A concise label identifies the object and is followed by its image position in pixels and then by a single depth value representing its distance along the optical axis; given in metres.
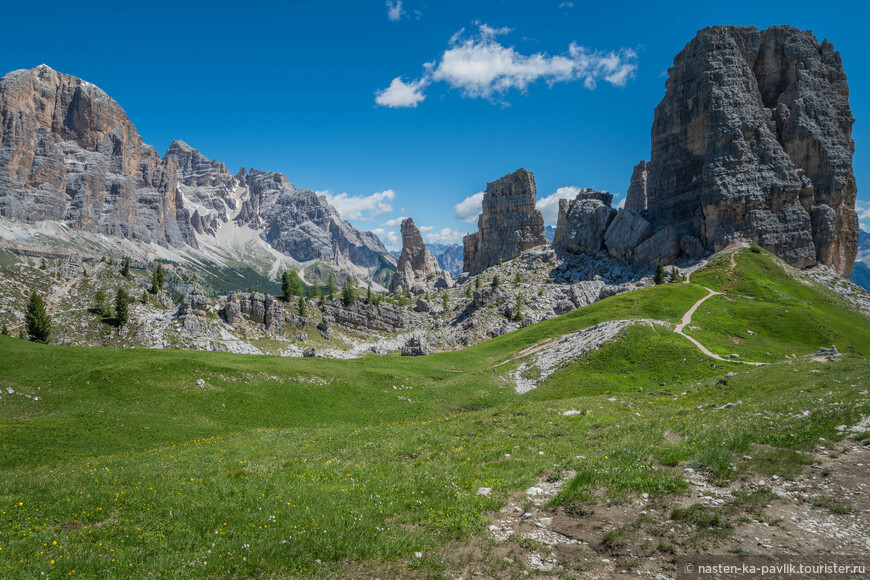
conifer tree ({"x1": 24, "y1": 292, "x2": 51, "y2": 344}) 73.81
